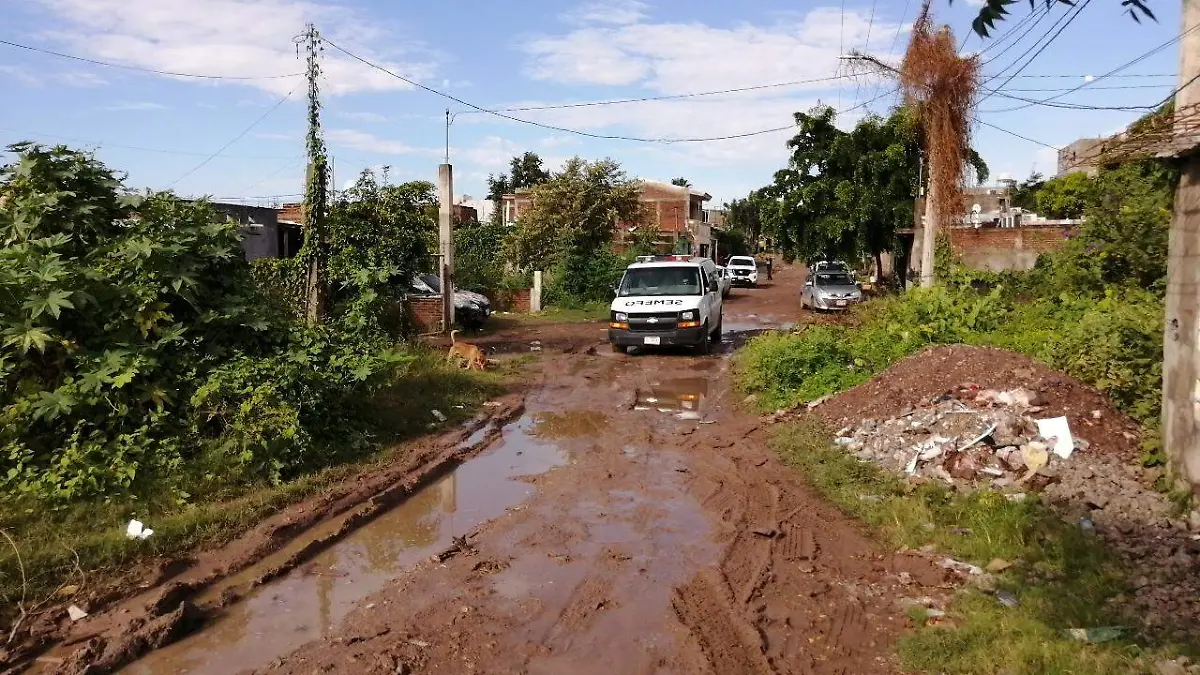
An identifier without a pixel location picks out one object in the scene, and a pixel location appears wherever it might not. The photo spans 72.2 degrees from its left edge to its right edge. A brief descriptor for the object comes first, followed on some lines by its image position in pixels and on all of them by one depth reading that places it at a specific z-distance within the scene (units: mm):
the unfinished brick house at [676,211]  51094
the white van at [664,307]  16703
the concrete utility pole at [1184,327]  6387
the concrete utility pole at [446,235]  20172
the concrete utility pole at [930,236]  18375
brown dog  14539
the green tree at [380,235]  13180
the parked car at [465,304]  21469
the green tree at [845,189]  24891
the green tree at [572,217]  32344
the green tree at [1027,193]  40666
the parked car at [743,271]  43094
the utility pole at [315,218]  13125
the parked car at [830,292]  25953
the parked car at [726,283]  34500
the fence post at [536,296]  27114
